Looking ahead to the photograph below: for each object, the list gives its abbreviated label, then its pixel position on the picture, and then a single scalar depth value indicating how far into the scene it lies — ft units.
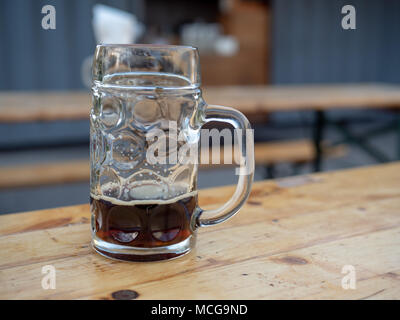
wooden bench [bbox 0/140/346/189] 6.77
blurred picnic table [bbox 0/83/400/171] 5.65
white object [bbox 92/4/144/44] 9.15
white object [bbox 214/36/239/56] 16.28
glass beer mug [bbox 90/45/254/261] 1.50
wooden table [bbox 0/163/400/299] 1.34
